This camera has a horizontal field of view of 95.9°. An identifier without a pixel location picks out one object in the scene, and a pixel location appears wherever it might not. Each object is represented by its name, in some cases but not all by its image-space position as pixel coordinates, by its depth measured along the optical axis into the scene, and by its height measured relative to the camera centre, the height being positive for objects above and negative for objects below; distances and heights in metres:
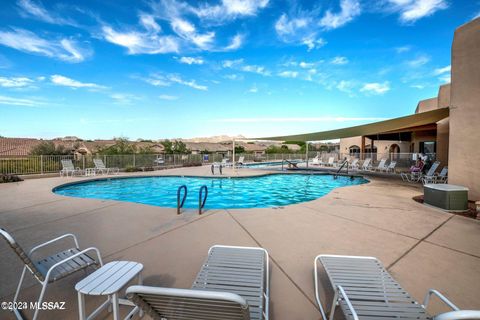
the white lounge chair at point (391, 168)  14.34 -1.05
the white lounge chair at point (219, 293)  1.02 -1.11
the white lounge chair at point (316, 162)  21.42 -0.91
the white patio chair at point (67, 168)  12.06 -0.84
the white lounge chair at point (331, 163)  19.31 -0.89
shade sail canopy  8.62 +1.33
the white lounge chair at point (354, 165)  16.90 -0.98
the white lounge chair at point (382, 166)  14.97 -0.92
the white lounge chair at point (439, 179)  8.62 -1.04
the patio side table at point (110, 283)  1.50 -0.97
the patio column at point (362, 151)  18.91 +0.18
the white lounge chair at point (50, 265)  1.73 -1.07
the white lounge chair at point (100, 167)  13.16 -0.86
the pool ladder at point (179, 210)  4.99 -1.33
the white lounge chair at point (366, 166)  15.95 -0.95
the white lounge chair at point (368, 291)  1.53 -1.16
